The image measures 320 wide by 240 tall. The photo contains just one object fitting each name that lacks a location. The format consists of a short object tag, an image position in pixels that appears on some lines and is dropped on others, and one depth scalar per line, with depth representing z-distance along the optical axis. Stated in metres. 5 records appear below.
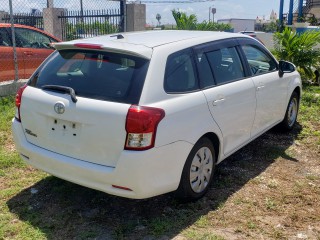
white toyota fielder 3.16
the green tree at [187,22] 12.59
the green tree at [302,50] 9.77
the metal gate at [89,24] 10.58
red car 8.04
